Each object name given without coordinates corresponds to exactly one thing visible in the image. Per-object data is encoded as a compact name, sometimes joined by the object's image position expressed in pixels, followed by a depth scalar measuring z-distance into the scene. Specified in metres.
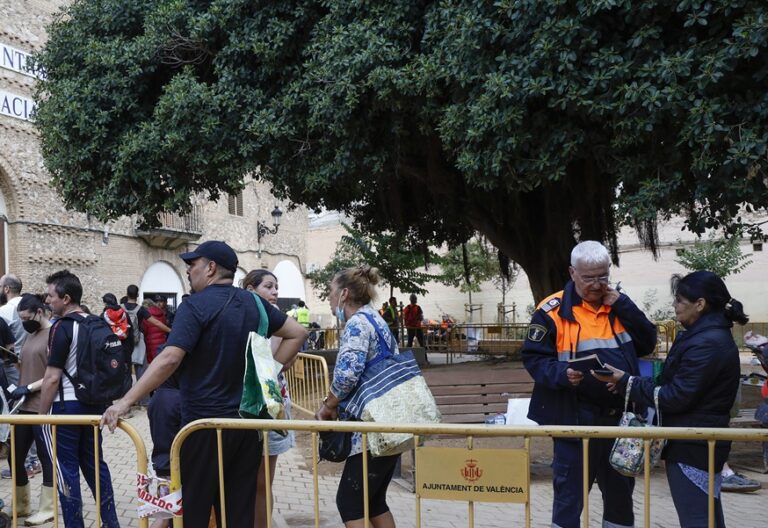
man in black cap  3.40
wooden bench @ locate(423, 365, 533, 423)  7.02
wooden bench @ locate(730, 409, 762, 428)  7.23
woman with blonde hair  3.67
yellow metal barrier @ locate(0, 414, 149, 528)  3.41
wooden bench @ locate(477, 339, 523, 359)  17.40
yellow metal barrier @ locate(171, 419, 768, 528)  2.98
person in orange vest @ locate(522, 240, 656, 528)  3.52
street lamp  28.08
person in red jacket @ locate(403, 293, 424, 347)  18.94
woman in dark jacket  3.28
